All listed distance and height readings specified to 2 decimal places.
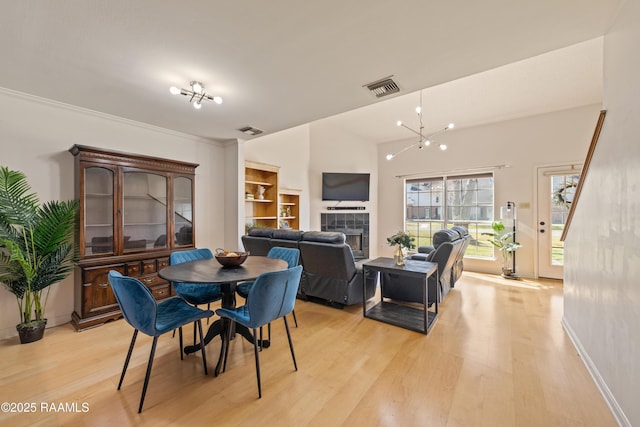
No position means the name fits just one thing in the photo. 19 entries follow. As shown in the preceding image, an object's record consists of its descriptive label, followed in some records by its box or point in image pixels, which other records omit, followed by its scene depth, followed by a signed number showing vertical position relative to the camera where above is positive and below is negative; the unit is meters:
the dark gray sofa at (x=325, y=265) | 3.07 -0.66
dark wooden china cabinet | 2.80 -0.11
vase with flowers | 2.99 -0.36
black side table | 2.67 -1.20
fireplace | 6.14 -0.35
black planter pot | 2.47 -1.16
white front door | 4.58 +0.01
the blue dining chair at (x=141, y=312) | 1.62 -0.66
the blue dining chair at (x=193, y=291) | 2.45 -0.77
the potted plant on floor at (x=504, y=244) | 4.77 -0.59
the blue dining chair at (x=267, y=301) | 1.75 -0.63
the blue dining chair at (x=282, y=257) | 2.69 -0.50
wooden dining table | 1.87 -0.48
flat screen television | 6.01 +0.63
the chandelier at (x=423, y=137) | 5.28 +1.73
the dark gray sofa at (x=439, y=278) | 3.16 -0.86
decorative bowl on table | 2.22 -0.40
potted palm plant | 2.39 -0.31
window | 5.36 +0.14
